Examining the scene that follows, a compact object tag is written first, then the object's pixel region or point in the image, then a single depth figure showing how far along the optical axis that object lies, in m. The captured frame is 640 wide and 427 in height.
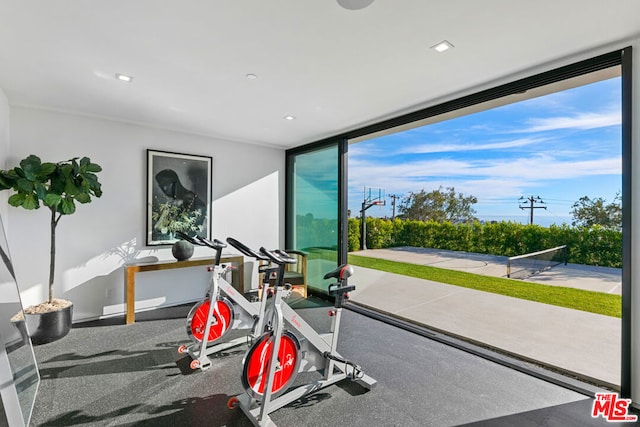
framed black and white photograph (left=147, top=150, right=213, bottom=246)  4.26
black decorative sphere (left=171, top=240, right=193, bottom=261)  4.11
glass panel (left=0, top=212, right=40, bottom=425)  1.73
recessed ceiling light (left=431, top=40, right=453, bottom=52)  2.19
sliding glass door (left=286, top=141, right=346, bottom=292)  4.70
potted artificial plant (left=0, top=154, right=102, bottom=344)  3.00
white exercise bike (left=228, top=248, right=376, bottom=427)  1.94
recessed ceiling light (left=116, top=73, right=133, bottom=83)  2.72
